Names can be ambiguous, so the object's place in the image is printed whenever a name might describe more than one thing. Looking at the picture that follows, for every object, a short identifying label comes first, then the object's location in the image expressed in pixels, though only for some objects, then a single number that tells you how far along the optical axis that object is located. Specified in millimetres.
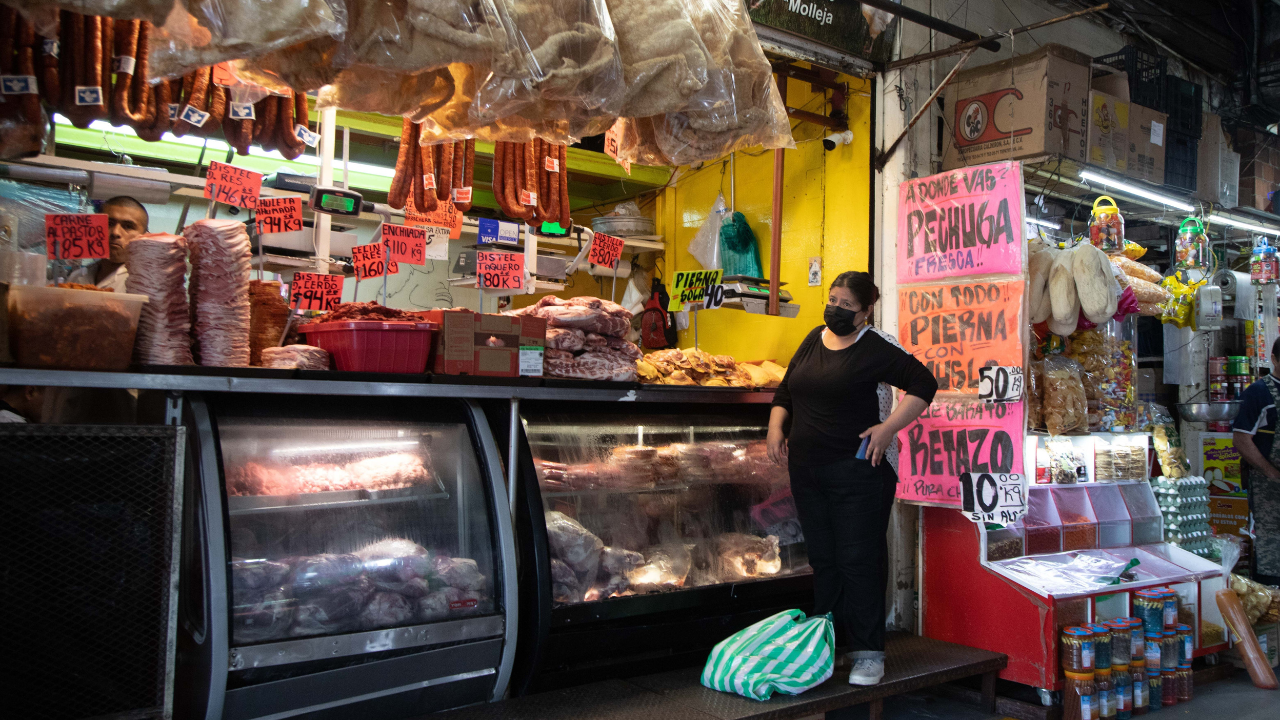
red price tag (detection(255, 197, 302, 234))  3697
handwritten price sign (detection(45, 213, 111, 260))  3379
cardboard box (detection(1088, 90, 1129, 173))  5496
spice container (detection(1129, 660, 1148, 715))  4434
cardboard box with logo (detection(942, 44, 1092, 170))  4957
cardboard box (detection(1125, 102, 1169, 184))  5914
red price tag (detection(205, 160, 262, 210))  3449
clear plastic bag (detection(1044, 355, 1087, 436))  4789
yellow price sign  4789
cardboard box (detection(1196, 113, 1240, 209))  7051
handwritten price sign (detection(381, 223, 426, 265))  4035
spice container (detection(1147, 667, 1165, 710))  4531
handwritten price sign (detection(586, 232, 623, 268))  4602
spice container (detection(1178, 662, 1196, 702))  4637
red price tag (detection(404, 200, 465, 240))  5184
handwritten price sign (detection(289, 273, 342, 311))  4082
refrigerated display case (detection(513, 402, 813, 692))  3432
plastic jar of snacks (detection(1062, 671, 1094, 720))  4133
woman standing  3742
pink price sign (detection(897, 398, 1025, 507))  4273
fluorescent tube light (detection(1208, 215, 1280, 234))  7724
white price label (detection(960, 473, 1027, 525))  4152
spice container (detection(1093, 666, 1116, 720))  4254
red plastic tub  3207
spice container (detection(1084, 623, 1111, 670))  4266
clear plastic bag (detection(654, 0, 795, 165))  2883
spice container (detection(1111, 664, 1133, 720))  4332
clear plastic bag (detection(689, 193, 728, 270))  6727
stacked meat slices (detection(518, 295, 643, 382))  3826
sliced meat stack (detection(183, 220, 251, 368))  3035
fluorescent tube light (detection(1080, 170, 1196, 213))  5755
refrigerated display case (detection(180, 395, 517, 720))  2674
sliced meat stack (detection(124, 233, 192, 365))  2865
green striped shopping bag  3412
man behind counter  4742
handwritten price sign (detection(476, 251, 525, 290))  4512
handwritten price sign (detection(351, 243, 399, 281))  4066
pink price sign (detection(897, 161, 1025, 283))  4371
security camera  5441
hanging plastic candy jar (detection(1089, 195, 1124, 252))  5762
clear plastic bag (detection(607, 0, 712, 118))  2703
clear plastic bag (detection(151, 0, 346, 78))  2078
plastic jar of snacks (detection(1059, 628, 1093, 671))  4156
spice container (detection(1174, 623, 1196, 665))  4660
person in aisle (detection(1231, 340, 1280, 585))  5898
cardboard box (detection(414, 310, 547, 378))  3375
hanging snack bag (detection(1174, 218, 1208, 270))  6910
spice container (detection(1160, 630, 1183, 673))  4605
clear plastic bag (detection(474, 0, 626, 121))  2463
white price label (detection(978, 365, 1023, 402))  4227
